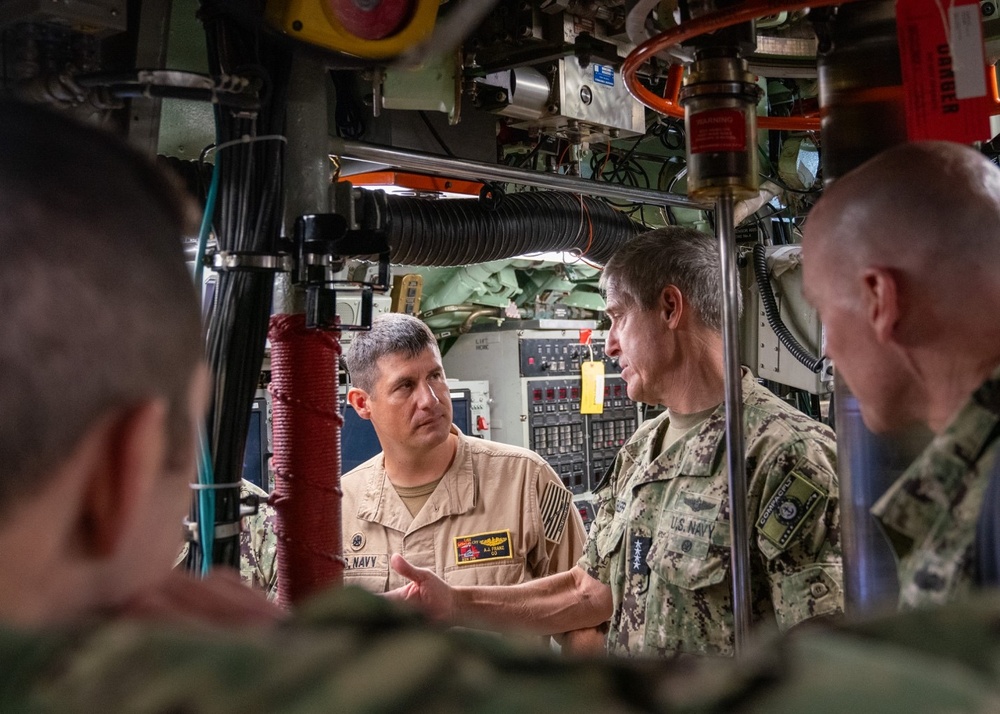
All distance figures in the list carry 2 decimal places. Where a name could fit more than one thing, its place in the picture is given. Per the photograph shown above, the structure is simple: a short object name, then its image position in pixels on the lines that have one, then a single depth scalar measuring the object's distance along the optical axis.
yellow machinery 1.44
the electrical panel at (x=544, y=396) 5.75
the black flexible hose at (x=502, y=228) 2.64
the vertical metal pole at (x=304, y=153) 1.48
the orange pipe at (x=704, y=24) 1.26
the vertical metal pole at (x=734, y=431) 1.42
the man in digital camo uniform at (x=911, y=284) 1.12
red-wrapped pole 1.46
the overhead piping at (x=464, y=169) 1.93
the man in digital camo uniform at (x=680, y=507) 2.09
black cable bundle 1.41
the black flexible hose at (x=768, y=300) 4.70
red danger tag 1.30
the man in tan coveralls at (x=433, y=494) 3.14
